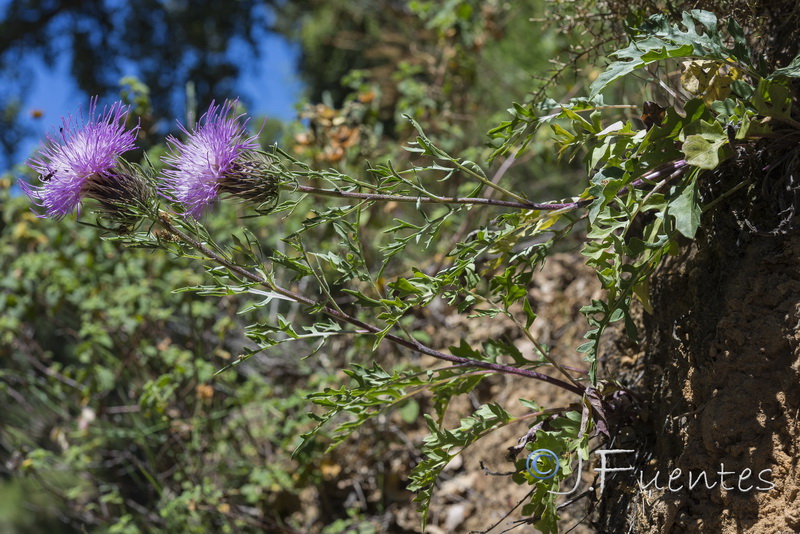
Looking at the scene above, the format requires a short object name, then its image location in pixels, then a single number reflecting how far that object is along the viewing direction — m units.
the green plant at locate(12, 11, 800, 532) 0.56
